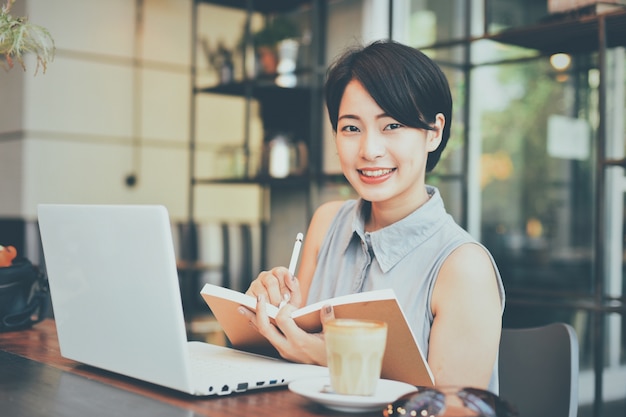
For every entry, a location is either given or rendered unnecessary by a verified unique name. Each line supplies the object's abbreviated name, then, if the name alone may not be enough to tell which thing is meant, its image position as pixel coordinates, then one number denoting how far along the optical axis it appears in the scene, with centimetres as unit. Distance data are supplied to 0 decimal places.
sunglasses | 87
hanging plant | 149
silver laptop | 102
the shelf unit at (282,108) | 389
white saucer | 97
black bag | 163
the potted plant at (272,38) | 438
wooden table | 101
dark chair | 131
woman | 129
